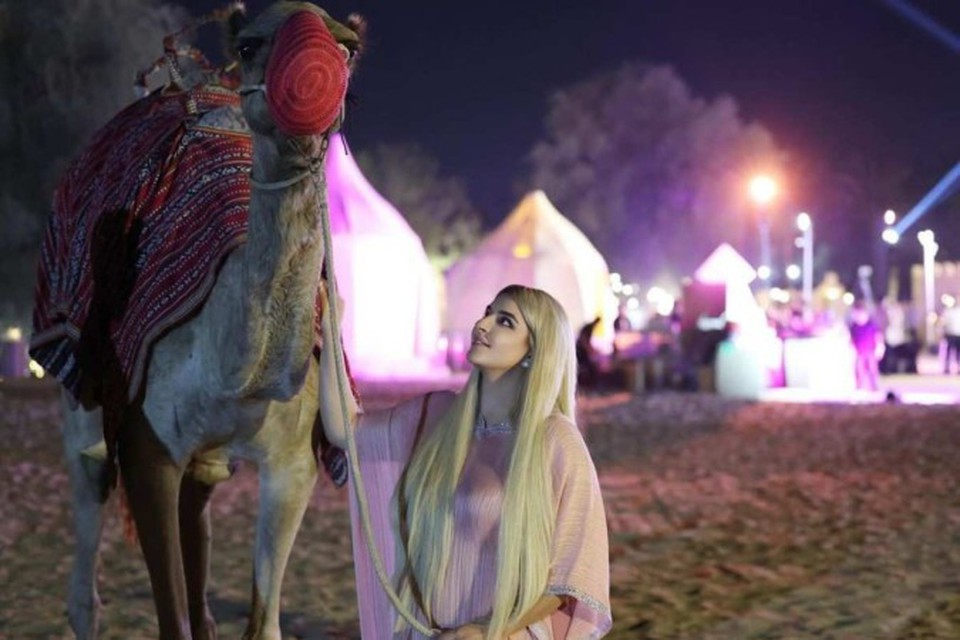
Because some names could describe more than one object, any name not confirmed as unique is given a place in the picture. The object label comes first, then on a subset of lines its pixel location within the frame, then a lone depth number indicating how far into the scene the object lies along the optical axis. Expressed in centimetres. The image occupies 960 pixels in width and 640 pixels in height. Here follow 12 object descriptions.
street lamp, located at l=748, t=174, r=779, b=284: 3078
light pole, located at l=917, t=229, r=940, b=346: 4488
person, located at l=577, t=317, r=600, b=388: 2466
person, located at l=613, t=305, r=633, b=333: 3068
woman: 365
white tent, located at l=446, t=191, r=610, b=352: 3791
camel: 420
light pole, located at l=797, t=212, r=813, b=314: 4412
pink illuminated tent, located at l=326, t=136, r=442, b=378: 3228
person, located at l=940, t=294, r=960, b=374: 3309
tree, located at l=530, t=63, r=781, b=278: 6506
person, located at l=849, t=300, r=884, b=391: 2598
